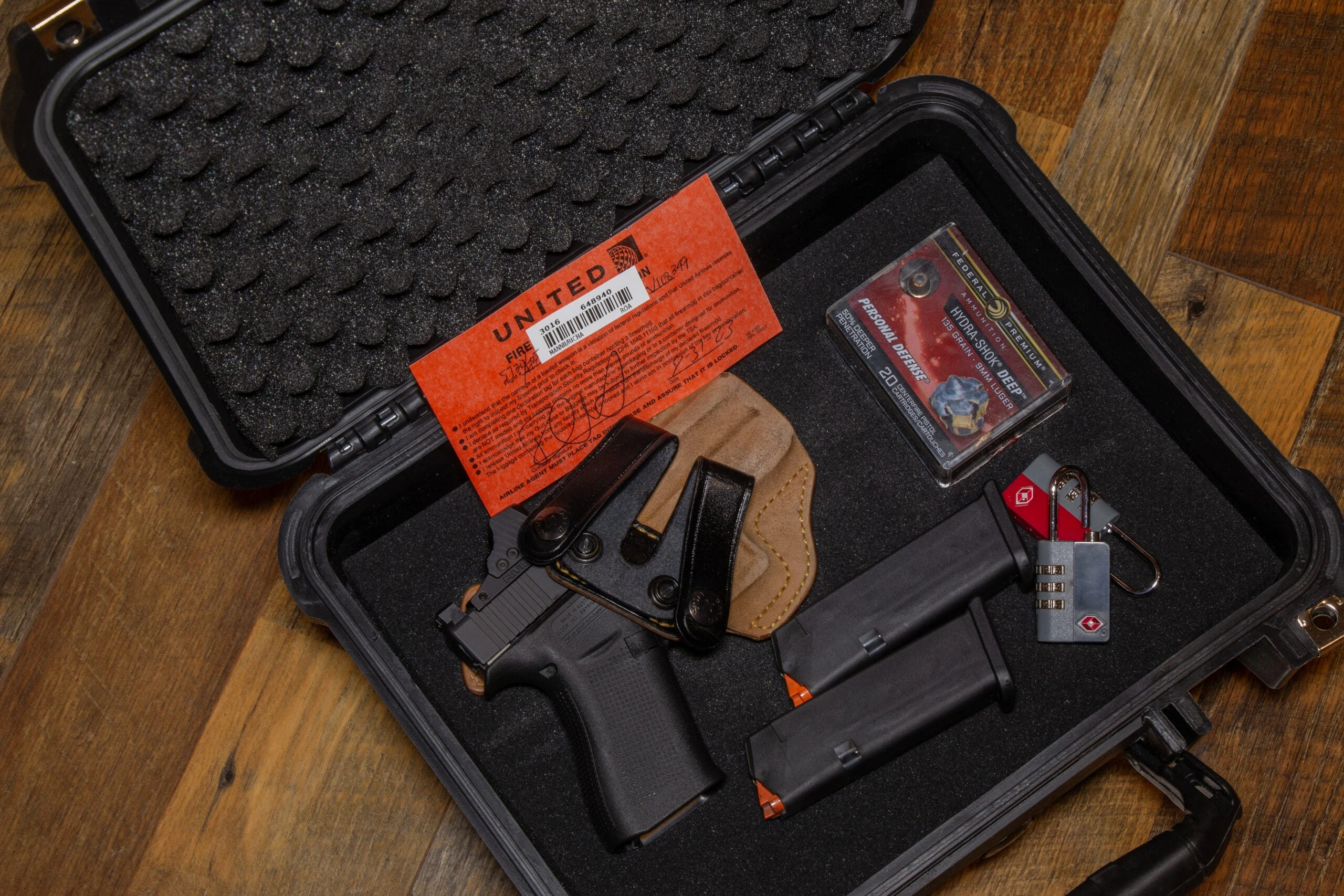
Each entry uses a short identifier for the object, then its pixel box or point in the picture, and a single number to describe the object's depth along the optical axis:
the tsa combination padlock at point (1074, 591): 1.00
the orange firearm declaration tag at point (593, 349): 0.99
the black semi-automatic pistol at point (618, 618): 0.97
